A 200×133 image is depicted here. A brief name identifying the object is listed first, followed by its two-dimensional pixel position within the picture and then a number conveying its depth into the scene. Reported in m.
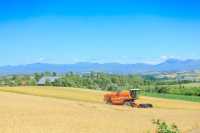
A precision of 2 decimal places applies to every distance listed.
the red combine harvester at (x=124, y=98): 58.44
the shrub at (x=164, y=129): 18.33
